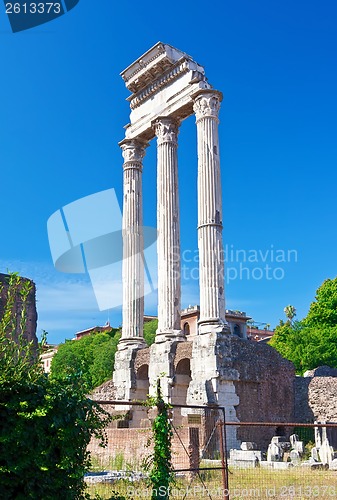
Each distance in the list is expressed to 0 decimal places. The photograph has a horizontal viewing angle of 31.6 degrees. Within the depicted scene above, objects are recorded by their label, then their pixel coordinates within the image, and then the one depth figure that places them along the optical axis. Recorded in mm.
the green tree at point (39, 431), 6668
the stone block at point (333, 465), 15844
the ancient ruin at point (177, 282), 21141
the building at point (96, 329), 79169
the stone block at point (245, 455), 17188
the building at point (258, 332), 89625
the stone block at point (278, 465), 15930
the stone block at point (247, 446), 19156
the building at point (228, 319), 64438
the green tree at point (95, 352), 46781
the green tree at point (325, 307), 40219
